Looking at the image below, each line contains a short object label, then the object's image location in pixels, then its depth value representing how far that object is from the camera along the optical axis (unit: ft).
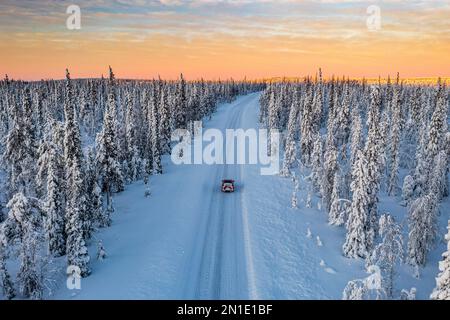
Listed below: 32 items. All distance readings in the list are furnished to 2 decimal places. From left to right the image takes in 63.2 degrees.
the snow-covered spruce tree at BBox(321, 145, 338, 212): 120.98
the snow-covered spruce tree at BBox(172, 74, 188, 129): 248.79
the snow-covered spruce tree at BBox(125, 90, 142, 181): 160.45
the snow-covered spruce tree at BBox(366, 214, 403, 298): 71.36
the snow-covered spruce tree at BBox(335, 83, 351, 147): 220.64
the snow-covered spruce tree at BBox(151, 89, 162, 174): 171.42
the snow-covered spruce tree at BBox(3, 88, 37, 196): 112.98
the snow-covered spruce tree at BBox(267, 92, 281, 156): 240.10
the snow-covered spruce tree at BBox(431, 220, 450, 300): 49.24
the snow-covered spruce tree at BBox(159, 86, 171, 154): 209.64
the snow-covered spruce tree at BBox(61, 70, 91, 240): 88.43
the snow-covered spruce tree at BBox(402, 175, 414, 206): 145.38
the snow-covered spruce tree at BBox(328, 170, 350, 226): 109.40
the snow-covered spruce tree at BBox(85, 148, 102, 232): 101.96
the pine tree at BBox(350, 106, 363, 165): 158.50
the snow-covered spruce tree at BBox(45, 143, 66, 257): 85.05
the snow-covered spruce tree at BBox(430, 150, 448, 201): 139.95
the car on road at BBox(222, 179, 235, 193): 136.77
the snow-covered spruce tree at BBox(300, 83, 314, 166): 189.78
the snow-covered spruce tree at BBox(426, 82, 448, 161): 148.87
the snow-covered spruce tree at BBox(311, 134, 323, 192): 140.87
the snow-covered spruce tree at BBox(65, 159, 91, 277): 78.48
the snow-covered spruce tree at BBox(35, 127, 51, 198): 90.13
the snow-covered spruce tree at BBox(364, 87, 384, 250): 95.02
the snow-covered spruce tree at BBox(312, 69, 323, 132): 265.95
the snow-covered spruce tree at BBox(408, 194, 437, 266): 94.27
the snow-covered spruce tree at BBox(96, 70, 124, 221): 114.11
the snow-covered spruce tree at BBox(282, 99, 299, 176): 163.02
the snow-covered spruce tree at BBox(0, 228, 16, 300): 71.31
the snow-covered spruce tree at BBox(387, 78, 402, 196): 160.45
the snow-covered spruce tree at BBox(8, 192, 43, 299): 71.67
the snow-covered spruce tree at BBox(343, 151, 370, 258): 92.79
